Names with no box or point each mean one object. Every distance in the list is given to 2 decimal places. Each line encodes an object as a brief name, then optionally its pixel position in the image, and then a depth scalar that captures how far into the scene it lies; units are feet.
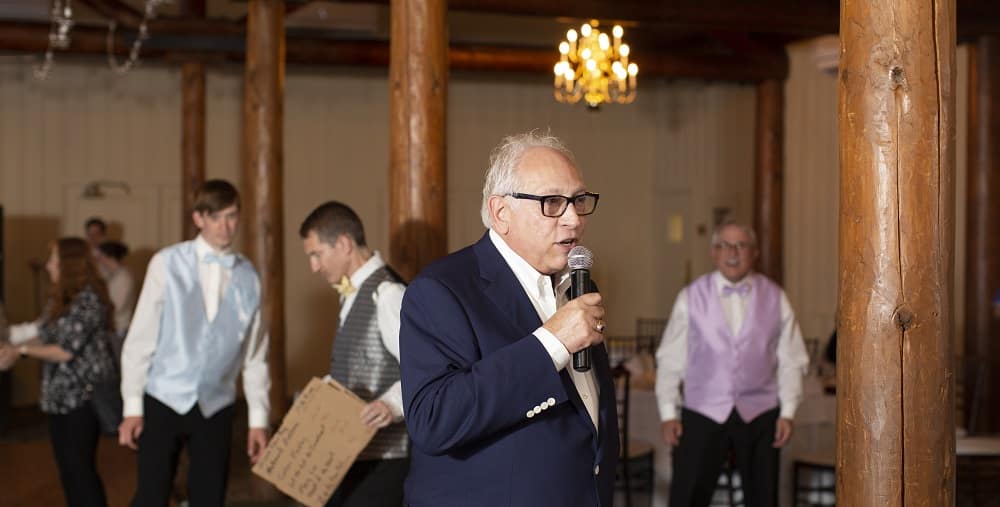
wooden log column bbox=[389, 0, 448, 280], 16.12
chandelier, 26.66
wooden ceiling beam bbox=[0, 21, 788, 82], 33.35
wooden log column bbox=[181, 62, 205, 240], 34.04
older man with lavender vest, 16.42
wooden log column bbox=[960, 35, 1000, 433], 29.89
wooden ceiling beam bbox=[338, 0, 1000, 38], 29.27
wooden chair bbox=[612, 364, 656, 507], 19.84
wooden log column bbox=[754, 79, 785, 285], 38.04
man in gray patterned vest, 12.73
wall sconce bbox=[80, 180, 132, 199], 38.65
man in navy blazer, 7.68
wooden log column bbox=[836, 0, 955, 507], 9.05
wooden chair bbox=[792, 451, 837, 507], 19.67
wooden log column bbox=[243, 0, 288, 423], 26.27
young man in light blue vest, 14.10
